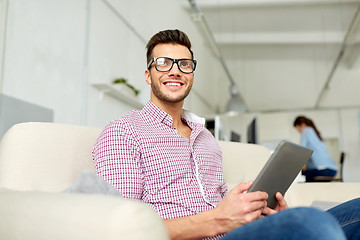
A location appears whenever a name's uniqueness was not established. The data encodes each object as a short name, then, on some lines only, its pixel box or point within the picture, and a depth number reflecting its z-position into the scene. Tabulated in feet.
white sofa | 2.07
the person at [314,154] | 16.53
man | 2.28
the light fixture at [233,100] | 20.34
